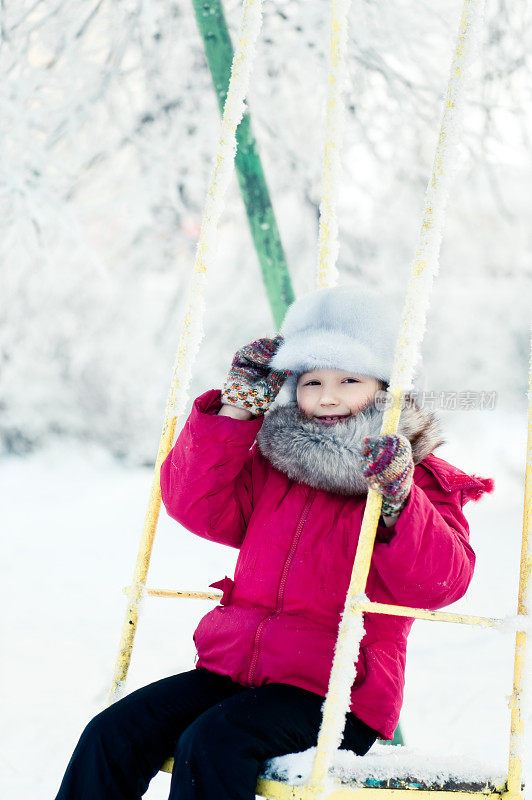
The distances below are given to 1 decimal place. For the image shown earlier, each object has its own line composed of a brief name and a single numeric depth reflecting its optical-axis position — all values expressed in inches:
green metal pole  157.7
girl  124.0
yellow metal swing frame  119.9
